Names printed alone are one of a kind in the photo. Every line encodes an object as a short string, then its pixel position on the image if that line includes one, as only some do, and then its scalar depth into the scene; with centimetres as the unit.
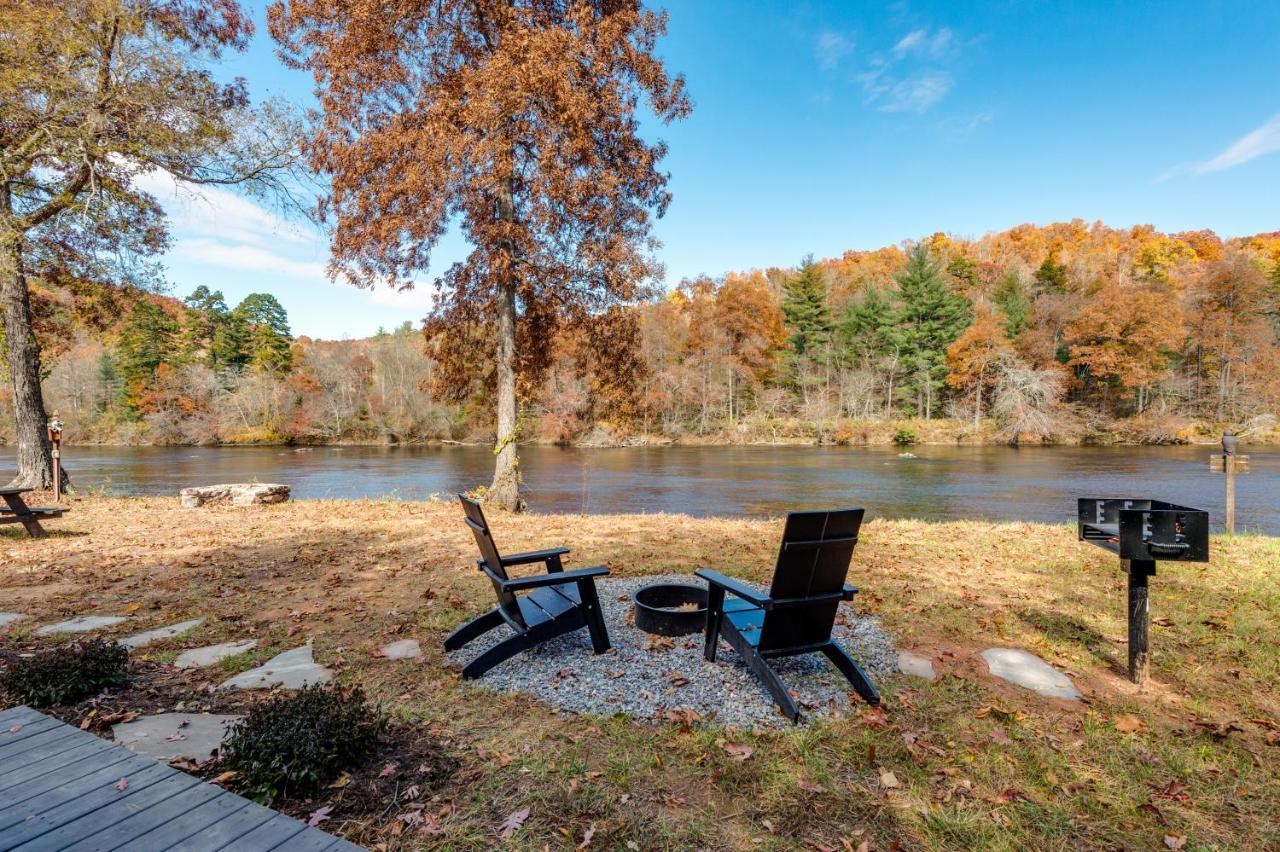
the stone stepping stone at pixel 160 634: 382
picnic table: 667
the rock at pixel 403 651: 370
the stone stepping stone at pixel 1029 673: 332
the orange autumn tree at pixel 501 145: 855
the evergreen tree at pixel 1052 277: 4091
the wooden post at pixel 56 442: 995
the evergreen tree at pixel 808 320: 4181
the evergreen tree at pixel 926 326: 3881
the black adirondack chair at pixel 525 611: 338
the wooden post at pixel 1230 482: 773
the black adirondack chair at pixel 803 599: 293
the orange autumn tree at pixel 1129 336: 3275
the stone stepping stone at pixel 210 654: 351
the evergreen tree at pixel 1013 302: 3766
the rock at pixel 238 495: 962
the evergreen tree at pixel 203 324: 4240
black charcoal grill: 301
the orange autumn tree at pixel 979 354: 3498
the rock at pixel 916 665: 349
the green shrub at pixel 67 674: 282
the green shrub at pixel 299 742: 220
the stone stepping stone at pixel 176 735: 242
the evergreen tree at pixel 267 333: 4394
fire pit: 402
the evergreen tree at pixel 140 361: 4006
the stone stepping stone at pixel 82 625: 400
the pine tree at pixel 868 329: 4050
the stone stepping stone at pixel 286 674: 323
